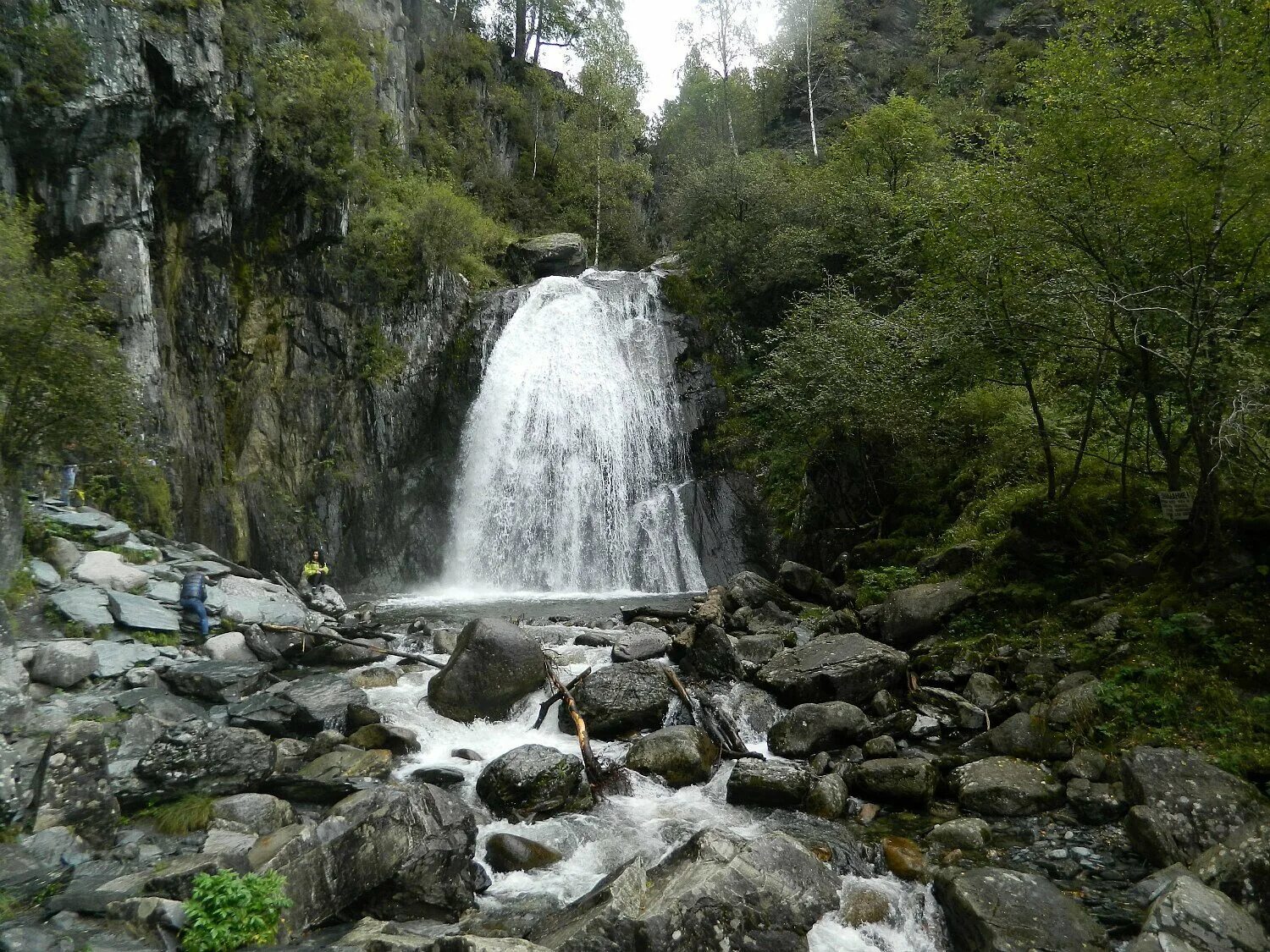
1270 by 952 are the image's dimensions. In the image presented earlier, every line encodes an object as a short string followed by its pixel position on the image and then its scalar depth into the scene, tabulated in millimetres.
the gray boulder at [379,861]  4719
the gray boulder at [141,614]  9547
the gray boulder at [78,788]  5129
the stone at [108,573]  10344
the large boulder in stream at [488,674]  8758
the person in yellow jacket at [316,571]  15055
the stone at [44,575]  9438
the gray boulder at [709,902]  4254
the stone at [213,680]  8484
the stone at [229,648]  9867
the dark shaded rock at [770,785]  6621
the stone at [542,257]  27016
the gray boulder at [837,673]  8562
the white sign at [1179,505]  7523
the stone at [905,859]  5367
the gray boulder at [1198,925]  3811
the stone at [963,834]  5691
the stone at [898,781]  6445
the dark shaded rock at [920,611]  9898
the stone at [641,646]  10422
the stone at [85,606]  9070
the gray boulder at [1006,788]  6164
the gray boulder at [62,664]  7676
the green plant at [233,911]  4027
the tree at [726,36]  36531
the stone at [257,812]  5836
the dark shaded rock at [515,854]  5668
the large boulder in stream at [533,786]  6574
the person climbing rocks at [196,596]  10328
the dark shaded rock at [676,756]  7246
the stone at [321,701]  8211
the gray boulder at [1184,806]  5125
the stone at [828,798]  6449
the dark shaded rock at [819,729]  7664
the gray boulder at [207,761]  6133
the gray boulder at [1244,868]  4195
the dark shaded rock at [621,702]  8273
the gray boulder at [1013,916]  4309
